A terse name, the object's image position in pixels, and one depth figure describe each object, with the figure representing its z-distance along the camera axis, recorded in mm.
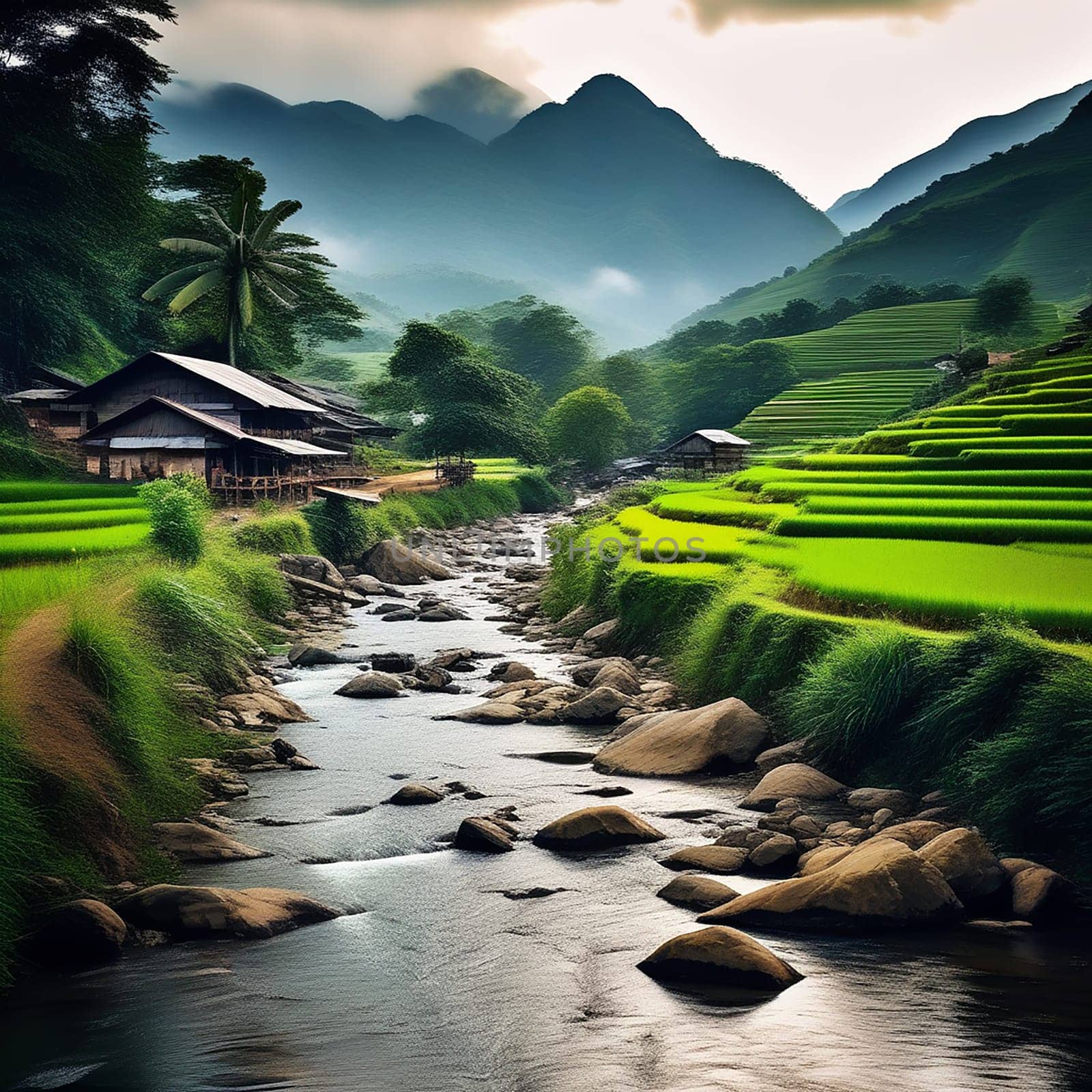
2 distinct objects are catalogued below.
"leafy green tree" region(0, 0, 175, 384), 47281
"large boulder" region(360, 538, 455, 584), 36812
